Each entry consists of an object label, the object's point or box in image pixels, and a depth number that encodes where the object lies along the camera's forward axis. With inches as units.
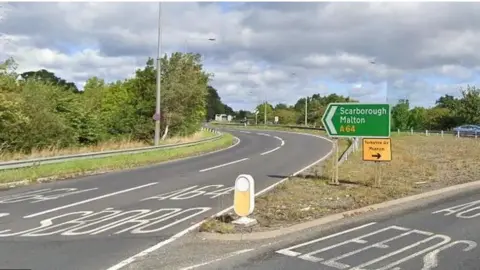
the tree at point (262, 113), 5142.7
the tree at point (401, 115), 3469.5
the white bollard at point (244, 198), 339.6
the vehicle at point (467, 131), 2250.1
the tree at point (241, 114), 7003.0
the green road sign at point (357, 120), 533.6
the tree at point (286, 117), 4680.1
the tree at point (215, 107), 6079.2
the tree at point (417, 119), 3606.3
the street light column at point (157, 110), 1041.5
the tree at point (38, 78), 1202.9
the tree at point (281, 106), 6108.3
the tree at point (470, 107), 3041.3
